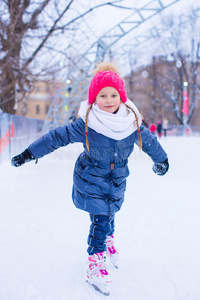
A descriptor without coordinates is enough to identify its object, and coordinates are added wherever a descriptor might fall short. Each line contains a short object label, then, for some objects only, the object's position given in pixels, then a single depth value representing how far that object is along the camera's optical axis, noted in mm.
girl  1763
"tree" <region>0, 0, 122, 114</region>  6418
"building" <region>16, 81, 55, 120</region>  52112
